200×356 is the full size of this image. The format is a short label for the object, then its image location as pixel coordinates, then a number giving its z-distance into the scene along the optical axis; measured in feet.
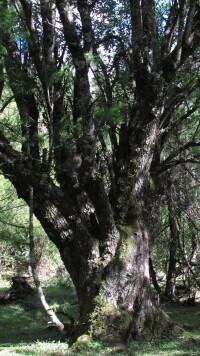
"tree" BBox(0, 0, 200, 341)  19.12
